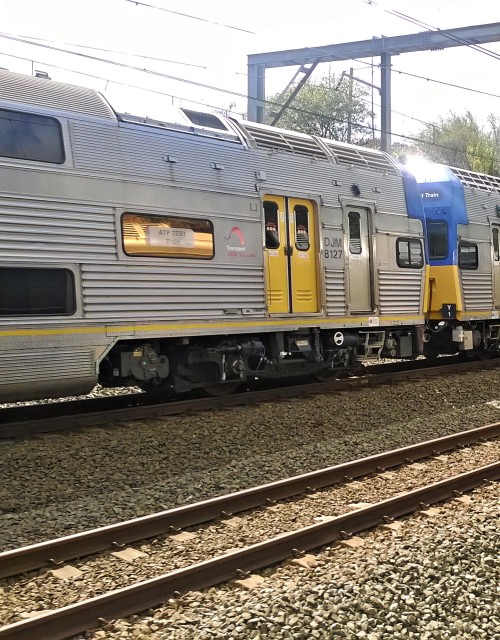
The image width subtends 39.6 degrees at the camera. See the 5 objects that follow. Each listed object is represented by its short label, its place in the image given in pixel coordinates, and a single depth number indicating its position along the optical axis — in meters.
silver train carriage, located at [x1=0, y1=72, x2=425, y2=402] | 7.66
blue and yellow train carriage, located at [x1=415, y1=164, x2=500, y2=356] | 14.42
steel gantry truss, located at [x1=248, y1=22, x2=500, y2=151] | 18.58
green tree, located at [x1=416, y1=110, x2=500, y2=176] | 42.56
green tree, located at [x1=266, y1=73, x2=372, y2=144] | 38.66
